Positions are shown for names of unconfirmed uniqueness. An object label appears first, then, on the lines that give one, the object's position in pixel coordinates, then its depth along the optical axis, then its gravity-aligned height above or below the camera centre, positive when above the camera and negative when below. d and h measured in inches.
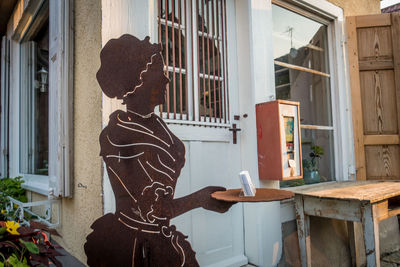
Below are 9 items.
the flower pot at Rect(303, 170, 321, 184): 113.0 -10.8
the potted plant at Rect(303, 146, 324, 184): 113.0 -7.0
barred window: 79.4 +27.1
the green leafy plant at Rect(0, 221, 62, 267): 48.6 -15.8
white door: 77.4 +10.1
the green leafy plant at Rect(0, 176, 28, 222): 118.3 -13.1
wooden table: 77.8 -16.8
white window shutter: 77.1 +12.1
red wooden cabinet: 84.2 +2.8
